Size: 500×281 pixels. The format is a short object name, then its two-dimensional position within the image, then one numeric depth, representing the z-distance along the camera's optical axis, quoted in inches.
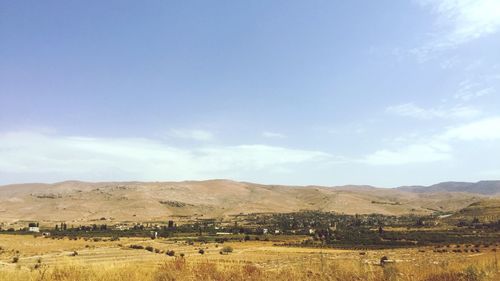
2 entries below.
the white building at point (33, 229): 4531.5
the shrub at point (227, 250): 2541.8
